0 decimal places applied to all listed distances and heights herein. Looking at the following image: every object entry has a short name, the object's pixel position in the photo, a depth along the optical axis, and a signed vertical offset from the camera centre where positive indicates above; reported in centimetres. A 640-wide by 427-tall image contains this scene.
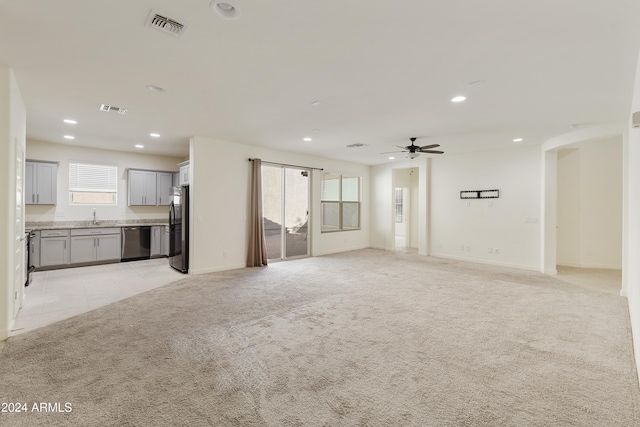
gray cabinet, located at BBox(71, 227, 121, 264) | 619 -70
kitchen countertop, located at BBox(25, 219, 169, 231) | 607 -26
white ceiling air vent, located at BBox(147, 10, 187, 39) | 213 +140
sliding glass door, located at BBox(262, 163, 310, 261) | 717 +18
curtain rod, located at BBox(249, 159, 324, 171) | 689 +115
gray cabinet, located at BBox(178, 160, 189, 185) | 611 +82
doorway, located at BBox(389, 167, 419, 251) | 985 +38
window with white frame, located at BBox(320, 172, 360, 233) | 839 +31
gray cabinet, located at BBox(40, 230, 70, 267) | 583 -70
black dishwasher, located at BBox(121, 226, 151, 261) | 684 -73
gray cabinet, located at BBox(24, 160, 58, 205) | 595 +60
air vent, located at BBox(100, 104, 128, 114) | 401 +144
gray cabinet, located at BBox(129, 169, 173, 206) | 720 +62
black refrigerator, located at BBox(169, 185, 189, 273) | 577 -35
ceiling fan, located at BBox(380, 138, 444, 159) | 573 +123
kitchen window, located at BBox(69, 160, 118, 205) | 662 +67
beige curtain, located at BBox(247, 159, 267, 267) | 642 -19
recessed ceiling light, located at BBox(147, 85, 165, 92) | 337 +143
